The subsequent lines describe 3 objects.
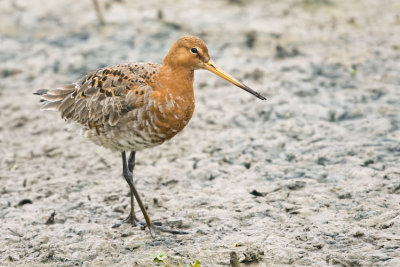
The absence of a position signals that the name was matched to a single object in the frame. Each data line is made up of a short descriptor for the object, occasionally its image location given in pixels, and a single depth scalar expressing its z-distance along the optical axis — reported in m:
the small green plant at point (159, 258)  9.24
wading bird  10.00
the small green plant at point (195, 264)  8.98
